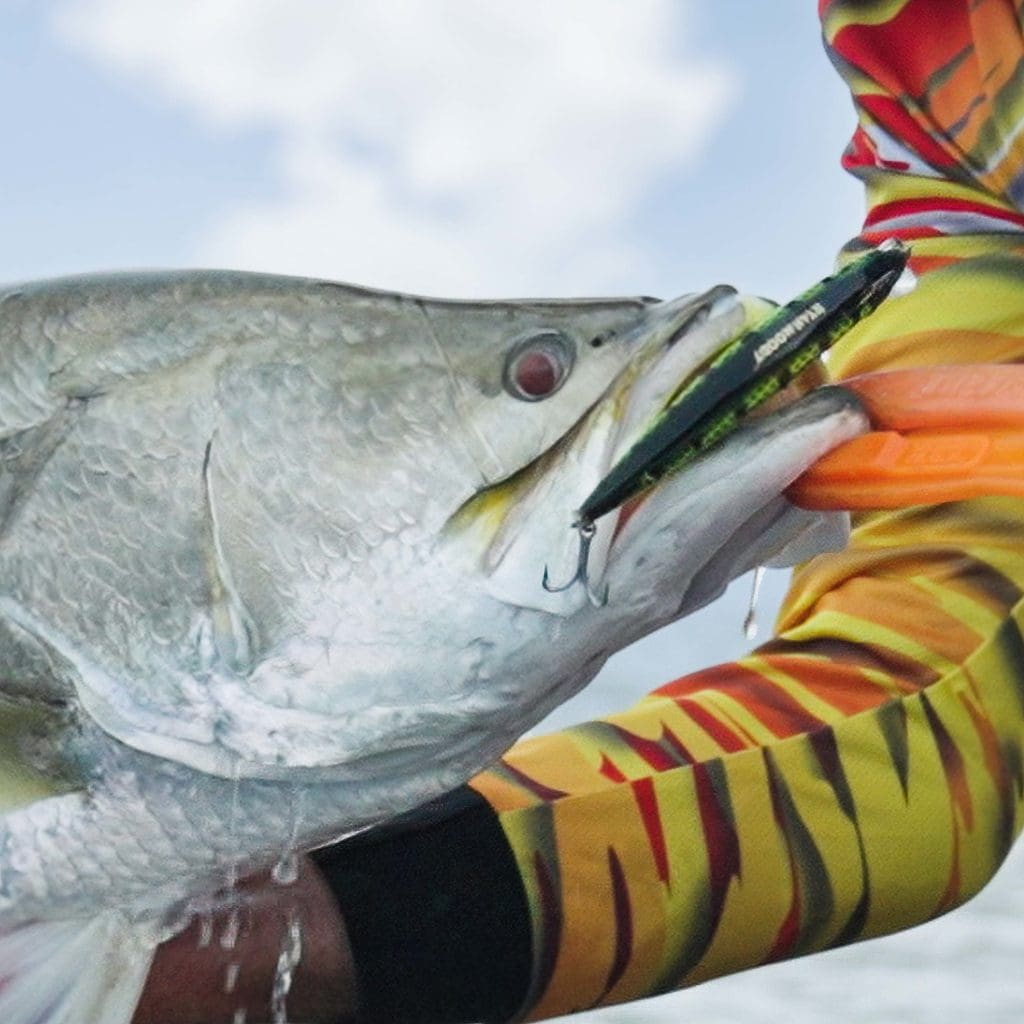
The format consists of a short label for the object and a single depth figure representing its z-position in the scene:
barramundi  0.97
